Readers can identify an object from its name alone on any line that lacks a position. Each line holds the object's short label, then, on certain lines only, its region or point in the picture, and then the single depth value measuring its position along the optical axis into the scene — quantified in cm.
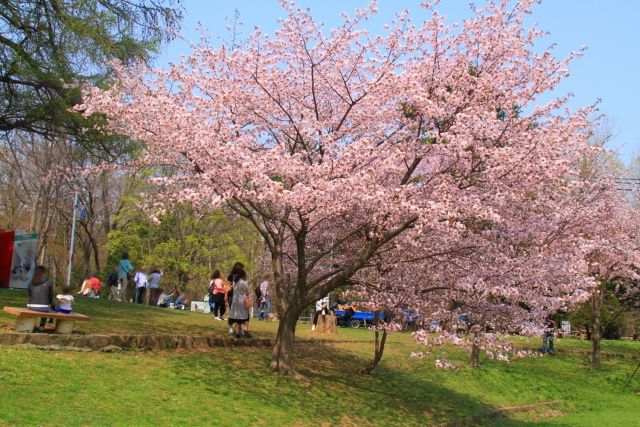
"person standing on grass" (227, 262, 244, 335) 1445
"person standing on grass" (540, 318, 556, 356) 2442
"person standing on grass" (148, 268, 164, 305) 2602
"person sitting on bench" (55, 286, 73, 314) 1182
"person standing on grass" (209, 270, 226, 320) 1842
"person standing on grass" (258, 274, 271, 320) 2172
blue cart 3356
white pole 3108
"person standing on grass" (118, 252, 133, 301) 2355
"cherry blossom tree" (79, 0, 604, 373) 1054
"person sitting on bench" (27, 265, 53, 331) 1116
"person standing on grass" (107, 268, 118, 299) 2636
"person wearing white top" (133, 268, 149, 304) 2473
